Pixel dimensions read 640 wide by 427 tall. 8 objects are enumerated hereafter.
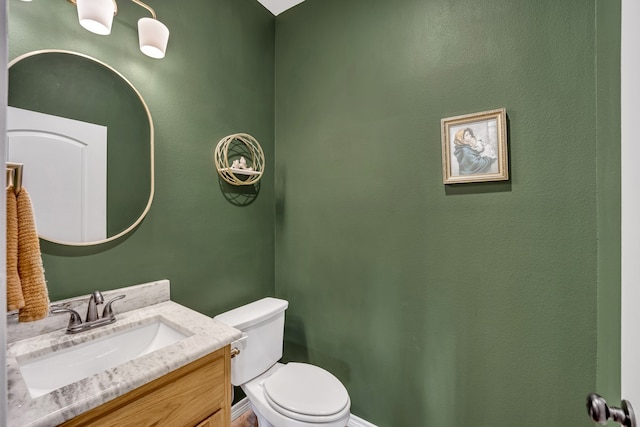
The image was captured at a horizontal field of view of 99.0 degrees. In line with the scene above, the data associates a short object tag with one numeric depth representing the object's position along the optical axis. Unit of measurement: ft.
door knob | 1.75
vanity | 2.19
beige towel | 1.85
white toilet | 3.91
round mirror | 3.26
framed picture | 3.90
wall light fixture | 3.18
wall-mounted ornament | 5.17
